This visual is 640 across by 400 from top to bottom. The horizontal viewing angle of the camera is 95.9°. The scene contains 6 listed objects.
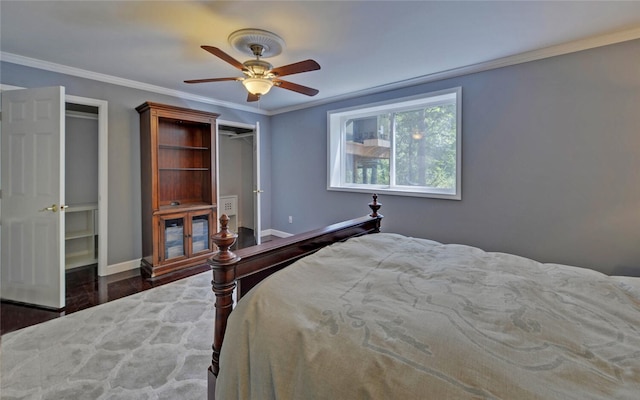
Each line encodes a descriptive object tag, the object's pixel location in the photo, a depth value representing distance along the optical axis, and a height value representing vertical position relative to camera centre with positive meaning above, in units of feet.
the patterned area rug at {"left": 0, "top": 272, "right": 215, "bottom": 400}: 5.55 -3.59
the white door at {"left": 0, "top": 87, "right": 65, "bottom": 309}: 8.86 +0.06
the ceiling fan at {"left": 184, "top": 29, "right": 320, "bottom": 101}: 7.40 +3.49
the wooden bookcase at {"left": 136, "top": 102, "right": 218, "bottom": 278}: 11.59 +0.45
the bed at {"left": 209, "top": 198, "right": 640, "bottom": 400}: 2.58 -1.51
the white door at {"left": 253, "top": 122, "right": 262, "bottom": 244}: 14.74 +0.84
